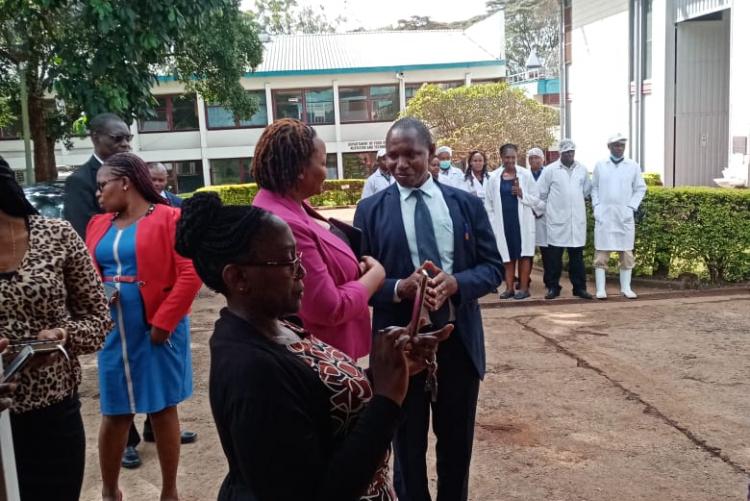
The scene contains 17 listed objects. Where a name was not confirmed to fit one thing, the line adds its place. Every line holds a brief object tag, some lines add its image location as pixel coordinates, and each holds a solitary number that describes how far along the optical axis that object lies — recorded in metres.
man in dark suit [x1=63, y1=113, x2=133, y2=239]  4.29
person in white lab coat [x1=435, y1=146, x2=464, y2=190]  10.47
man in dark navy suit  3.31
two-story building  31.27
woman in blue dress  3.75
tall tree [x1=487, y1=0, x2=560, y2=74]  63.34
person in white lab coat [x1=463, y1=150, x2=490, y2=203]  10.56
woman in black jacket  1.63
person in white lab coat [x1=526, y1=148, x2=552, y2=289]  9.67
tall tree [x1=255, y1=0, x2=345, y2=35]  57.09
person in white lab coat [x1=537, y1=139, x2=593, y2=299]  9.44
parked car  8.25
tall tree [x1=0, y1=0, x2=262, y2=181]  8.91
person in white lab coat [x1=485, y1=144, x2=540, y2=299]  9.58
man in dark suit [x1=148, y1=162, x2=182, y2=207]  6.28
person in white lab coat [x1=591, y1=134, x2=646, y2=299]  9.26
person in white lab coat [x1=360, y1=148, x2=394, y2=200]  9.58
